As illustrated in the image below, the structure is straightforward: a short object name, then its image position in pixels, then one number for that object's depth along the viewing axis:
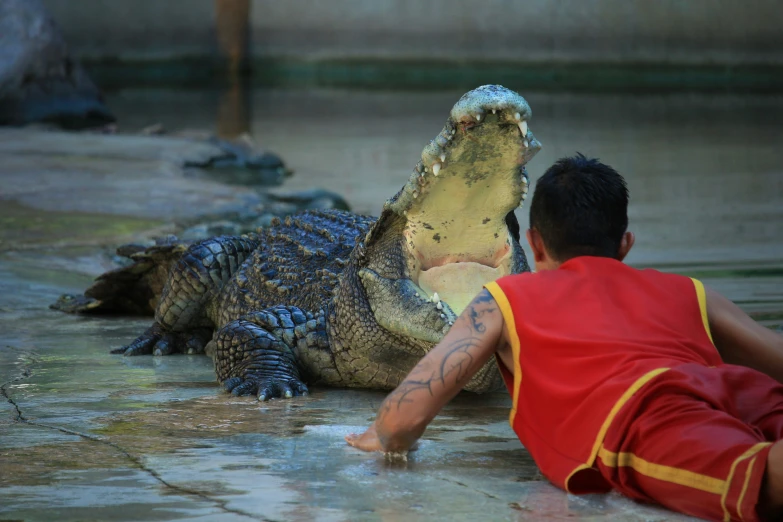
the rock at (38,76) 29.27
